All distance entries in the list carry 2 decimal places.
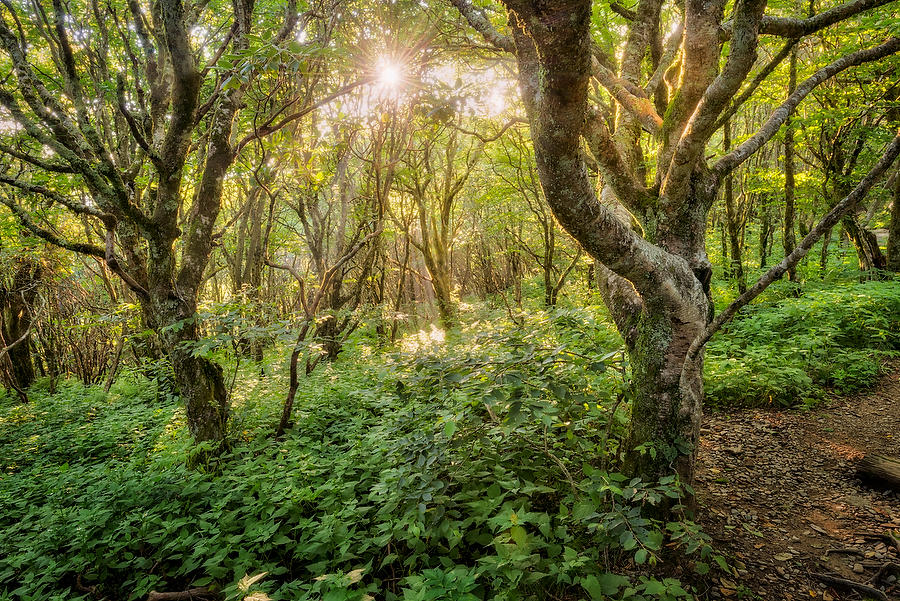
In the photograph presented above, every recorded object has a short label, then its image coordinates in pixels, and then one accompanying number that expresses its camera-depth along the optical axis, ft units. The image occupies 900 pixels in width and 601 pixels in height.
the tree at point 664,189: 7.12
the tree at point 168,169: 12.46
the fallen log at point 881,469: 10.99
